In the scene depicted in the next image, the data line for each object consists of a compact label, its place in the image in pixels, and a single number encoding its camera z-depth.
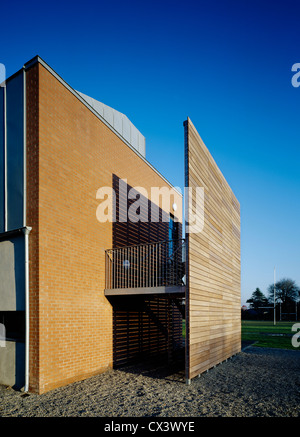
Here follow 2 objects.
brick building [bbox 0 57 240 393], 7.12
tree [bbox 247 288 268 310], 68.50
